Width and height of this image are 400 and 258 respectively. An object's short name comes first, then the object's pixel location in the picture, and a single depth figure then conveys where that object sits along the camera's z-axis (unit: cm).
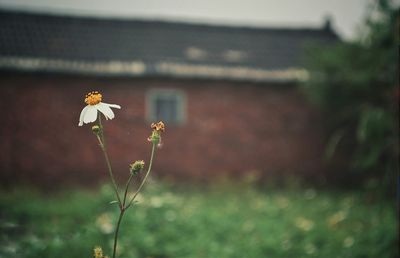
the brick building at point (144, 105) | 1052
